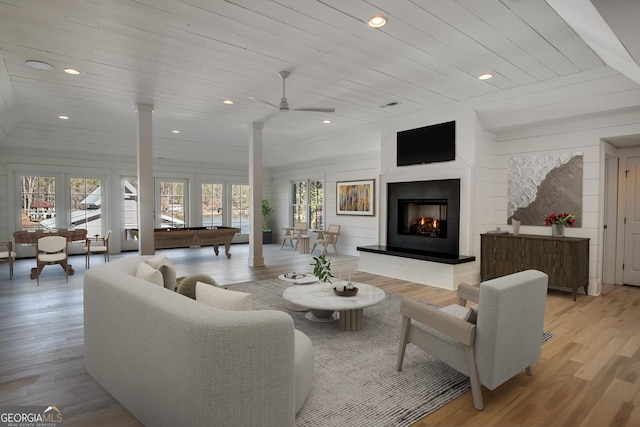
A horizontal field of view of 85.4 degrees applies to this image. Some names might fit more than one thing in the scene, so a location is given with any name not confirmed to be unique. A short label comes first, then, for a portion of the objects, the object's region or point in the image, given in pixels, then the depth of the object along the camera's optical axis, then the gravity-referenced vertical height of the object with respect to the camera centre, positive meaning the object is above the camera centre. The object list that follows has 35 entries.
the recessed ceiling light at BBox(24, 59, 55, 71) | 3.96 +1.64
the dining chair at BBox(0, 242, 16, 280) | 6.06 -0.91
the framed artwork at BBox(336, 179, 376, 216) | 8.76 +0.24
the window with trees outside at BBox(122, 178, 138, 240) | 9.74 +0.04
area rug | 2.20 -1.31
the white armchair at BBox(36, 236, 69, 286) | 5.84 -0.79
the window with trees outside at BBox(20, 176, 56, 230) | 8.34 +0.07
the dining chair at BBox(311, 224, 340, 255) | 9.15 -0.83
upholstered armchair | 2.24 -0.86
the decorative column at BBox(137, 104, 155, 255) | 5.60 +0.40
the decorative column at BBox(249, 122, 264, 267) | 7.12 +0.33
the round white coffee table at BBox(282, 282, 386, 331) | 3.40 -0.96
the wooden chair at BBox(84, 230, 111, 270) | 7.09 -0.93
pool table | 7.41 -0.71
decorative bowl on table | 3.69 -0.91
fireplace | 5.75 -0.16
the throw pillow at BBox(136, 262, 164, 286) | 2.59 -0.53
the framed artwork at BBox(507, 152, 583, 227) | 5.20 +0.32
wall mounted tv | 5.74 +1.09
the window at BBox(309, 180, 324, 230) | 10.38 +0.04
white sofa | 1.55 -0.76
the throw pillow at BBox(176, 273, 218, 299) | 2.90 -0.67
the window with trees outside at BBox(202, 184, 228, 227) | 11.10 +0.02
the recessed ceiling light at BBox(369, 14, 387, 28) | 3.07 +1.68
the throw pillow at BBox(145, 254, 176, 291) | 3.24 -0.62
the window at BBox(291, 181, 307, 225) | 11.05 +0.10
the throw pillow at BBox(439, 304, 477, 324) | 2.40 -0.86
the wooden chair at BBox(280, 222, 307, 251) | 10.21 -0.74
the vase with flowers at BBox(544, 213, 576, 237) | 5.09 -0.21
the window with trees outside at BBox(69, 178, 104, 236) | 8.99 +0.01
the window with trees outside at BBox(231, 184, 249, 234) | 11.66 -0.04
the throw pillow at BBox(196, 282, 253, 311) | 2.07 -0.57
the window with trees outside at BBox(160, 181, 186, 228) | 10.45 +0.05
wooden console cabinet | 4.78 -0.73
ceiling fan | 4.37 +1.36
